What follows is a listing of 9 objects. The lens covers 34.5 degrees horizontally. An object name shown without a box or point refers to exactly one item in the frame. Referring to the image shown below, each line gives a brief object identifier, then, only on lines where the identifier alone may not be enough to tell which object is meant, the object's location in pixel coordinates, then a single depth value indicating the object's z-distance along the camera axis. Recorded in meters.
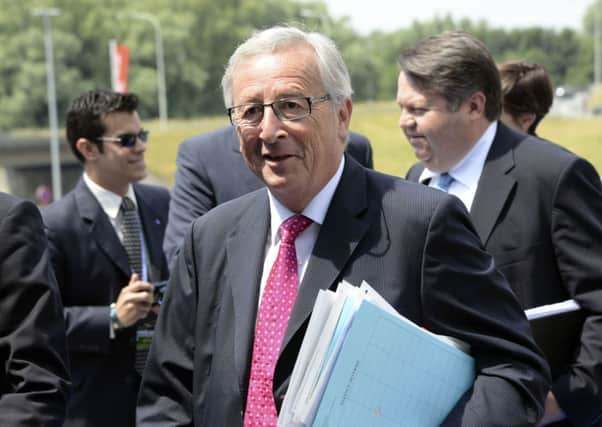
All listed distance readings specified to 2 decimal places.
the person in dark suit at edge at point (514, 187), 3.27
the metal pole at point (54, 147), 43.81
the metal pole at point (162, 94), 62.16
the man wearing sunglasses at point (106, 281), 4.75
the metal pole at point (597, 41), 114.31
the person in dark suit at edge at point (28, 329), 2.56
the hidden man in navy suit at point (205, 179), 4.27
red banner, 38.81
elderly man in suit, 2.50
